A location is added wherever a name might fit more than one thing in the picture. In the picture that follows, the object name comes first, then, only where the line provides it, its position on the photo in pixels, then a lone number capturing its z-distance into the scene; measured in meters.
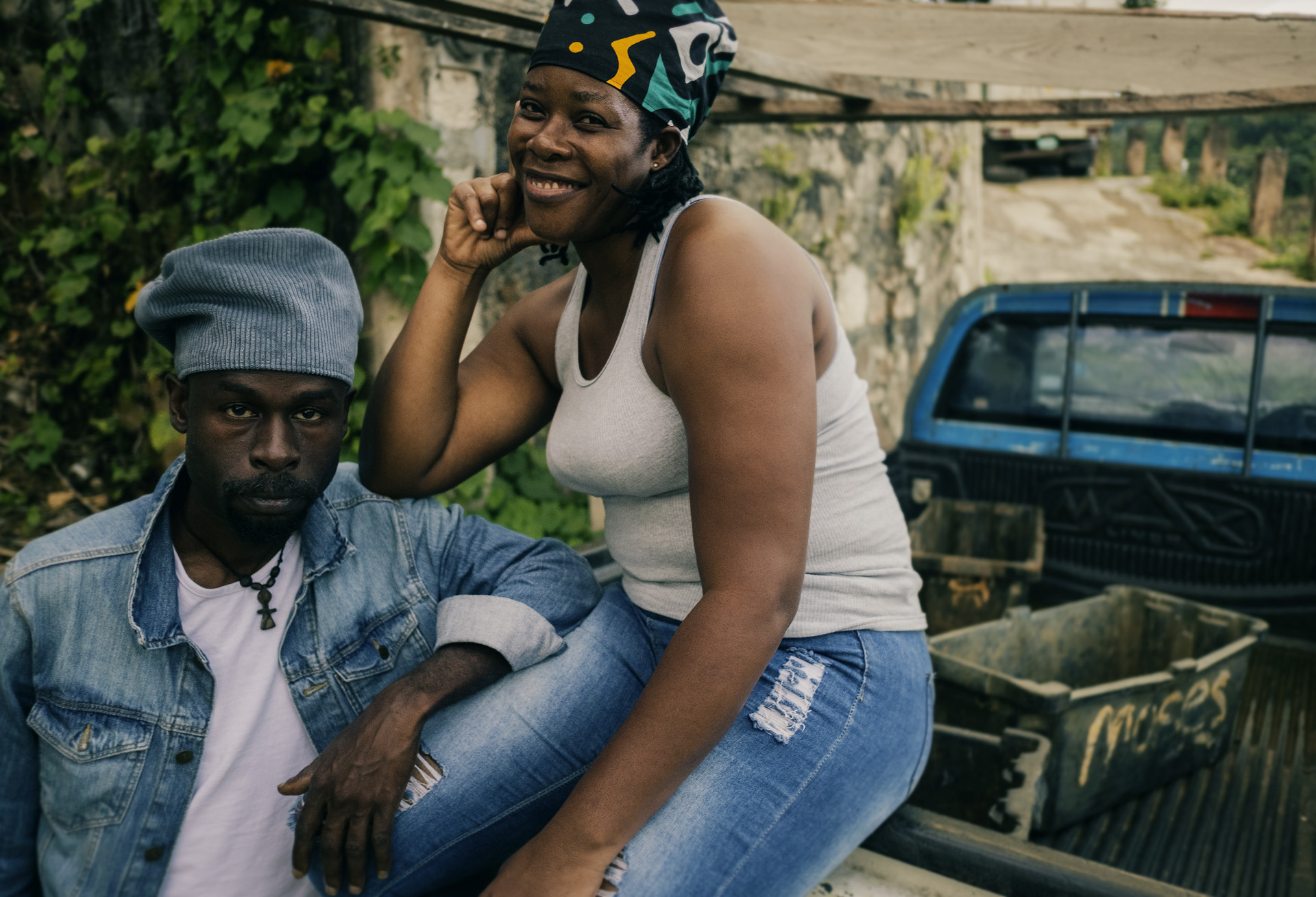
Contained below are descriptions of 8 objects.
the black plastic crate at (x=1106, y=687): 2.55
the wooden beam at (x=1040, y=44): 3.26
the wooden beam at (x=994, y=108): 3.34
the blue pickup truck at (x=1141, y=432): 3.67
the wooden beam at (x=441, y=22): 2.90
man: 1.47
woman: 1.31
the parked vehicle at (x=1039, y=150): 17.62
